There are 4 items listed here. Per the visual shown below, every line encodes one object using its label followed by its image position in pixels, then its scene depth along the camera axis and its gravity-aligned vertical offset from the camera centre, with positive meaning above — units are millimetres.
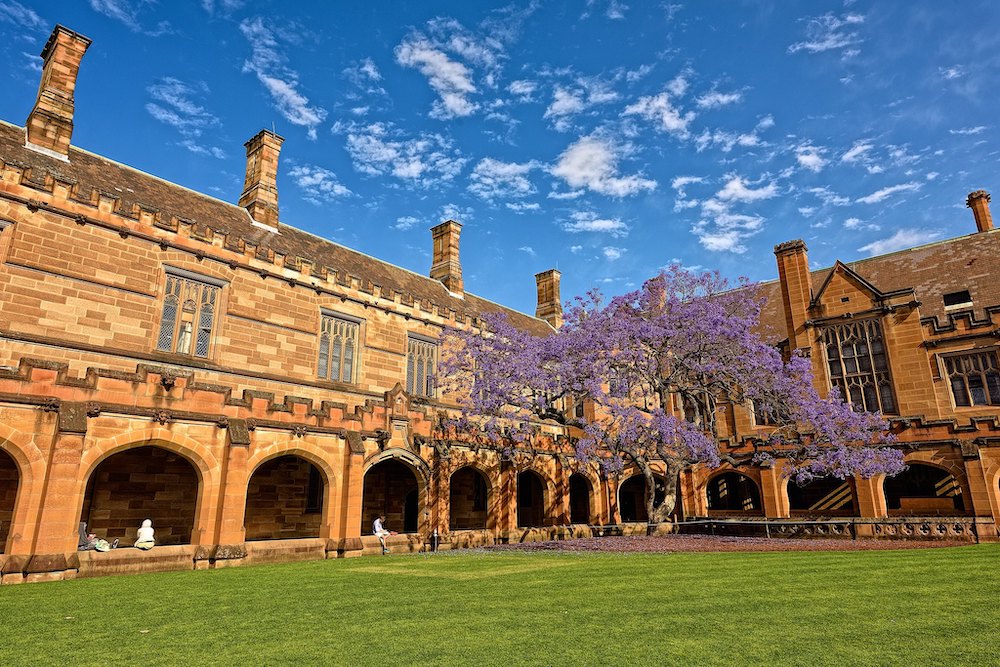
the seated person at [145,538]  12625 -562
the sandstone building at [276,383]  12930 +3865
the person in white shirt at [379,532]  16062 -652
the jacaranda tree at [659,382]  19344 +4007
